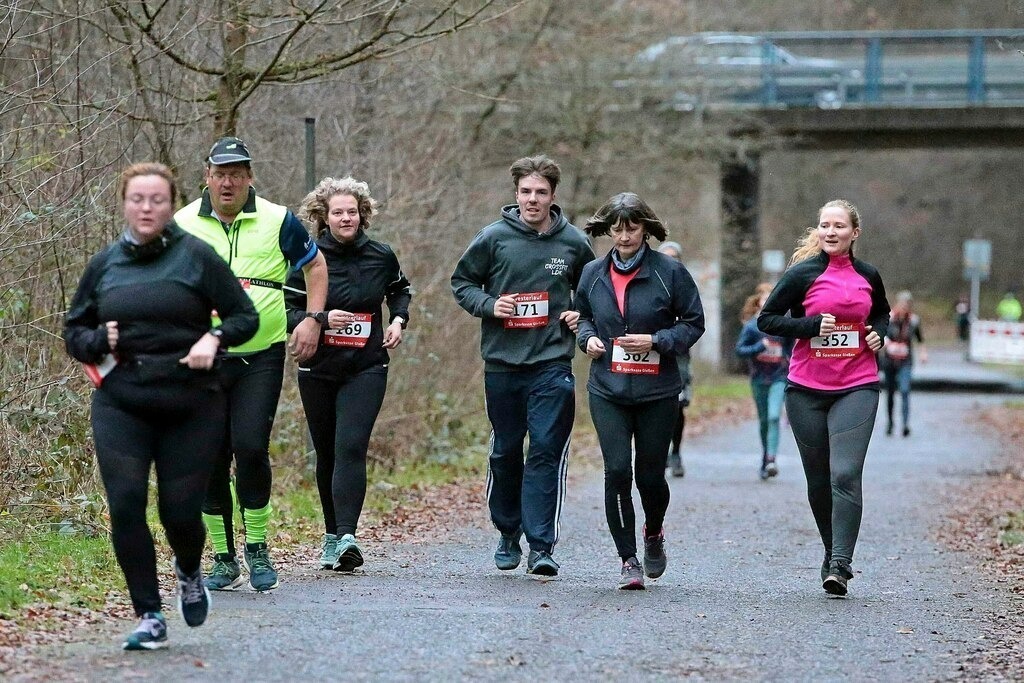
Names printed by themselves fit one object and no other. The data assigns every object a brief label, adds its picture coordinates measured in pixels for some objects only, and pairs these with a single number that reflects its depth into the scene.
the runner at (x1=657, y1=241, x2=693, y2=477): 32.94
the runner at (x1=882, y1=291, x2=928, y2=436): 47.44
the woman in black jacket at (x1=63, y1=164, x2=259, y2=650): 13.19
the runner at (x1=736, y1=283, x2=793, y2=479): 35.00
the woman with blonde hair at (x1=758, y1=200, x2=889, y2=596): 18.05
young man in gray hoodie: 18.67
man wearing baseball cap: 16.17
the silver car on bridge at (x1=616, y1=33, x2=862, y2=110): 54.84
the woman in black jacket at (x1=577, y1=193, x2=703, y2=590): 18.05
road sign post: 91.19
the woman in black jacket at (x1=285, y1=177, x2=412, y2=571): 18.37
